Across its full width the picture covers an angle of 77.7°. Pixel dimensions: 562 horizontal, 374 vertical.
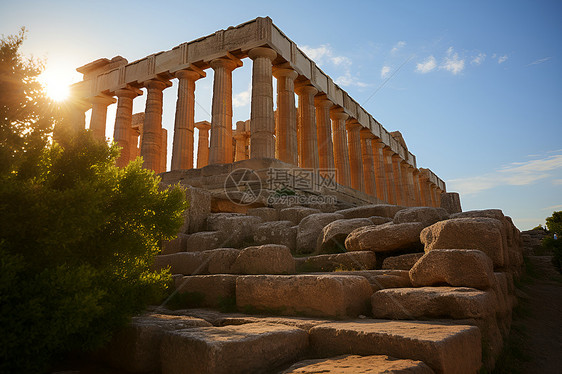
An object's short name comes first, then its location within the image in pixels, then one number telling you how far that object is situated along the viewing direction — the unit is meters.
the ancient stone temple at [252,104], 18.48
